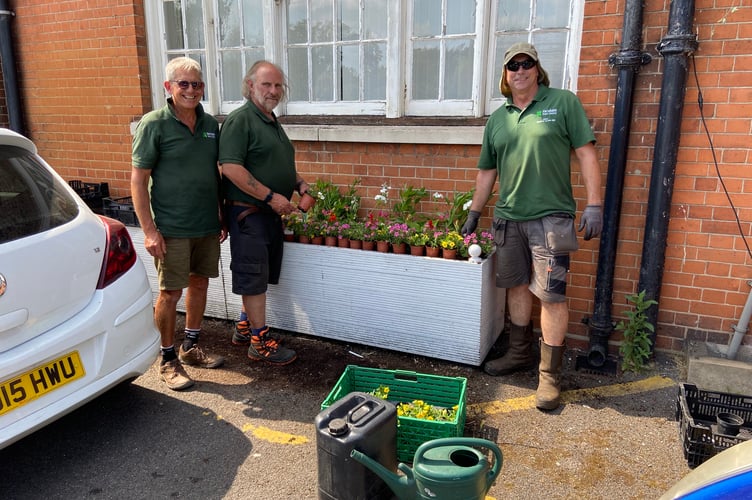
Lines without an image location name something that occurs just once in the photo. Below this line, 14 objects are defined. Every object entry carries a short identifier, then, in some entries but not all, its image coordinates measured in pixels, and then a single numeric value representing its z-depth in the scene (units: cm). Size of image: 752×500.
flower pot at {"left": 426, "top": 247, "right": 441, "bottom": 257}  426
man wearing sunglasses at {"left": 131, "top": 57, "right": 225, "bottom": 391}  371
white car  266
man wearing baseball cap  367
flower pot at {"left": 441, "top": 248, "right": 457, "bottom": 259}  421
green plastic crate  315
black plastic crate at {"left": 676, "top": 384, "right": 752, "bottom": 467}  300
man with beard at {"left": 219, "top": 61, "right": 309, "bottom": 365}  394
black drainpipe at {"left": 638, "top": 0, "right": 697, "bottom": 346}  376
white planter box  419
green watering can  234
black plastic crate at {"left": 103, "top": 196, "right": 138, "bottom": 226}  532
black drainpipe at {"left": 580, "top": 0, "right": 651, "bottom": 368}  393
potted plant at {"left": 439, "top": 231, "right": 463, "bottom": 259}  421
